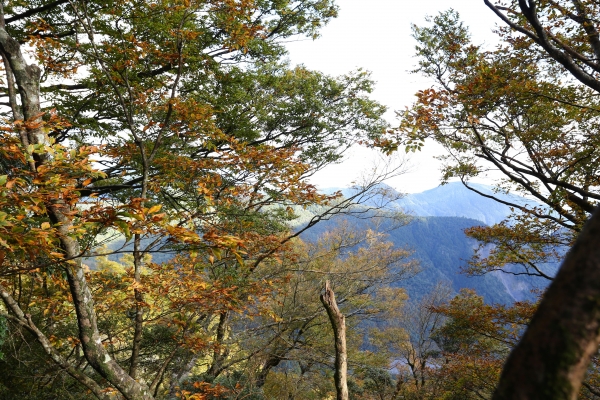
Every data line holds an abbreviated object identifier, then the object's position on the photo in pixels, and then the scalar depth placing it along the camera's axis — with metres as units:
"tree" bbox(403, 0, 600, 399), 4.23
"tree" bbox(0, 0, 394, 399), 2.37
